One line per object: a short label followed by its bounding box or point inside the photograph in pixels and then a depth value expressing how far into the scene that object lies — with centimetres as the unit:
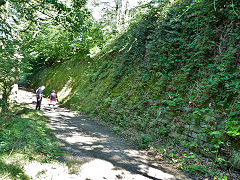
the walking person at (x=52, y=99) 1121
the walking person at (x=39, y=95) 1059
